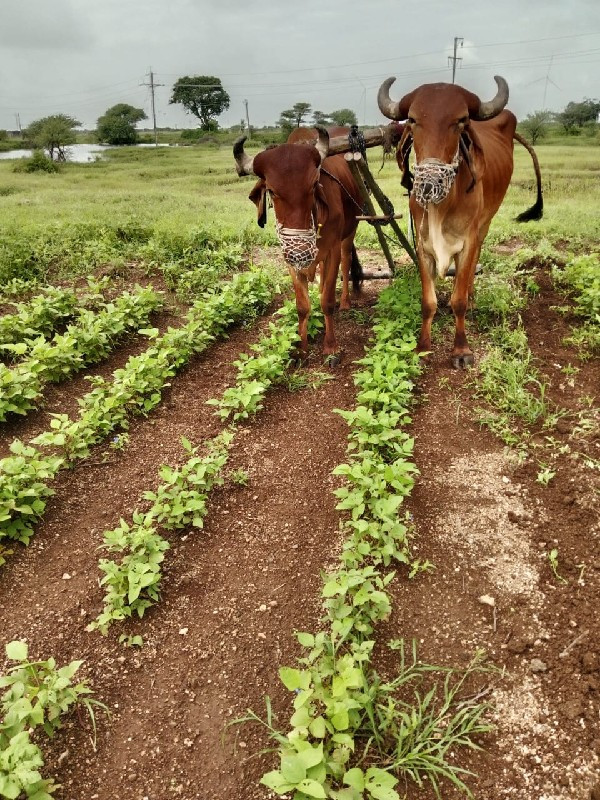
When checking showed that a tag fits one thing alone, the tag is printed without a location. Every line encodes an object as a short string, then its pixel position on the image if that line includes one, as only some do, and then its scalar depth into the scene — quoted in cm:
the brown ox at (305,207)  499
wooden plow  553
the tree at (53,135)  4588
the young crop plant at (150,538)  331
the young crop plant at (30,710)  229
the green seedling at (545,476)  419
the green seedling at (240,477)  441
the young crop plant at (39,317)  653
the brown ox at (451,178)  474
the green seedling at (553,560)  350
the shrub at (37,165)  2969
